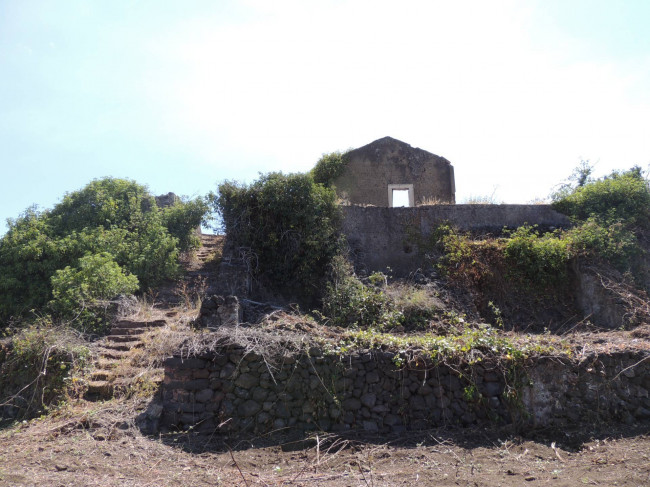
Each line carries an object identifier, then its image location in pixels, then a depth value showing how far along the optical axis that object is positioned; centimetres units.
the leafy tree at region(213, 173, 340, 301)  1042
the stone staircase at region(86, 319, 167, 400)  729
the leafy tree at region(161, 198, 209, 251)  1300
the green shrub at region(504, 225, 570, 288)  1038
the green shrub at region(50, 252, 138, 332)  899
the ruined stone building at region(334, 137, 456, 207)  1452
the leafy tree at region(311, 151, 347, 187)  1422
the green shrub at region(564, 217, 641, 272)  1026
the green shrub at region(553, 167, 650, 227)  1151
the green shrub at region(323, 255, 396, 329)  877
